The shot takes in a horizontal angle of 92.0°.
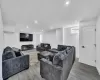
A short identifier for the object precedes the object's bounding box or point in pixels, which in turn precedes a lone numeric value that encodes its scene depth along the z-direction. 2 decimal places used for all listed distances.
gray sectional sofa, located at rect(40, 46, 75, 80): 1.30
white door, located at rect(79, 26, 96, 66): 2.63
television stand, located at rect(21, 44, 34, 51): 6.08
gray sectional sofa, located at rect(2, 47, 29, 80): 1.67
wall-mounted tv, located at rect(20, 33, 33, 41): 6.12
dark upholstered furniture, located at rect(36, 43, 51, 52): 5.26
